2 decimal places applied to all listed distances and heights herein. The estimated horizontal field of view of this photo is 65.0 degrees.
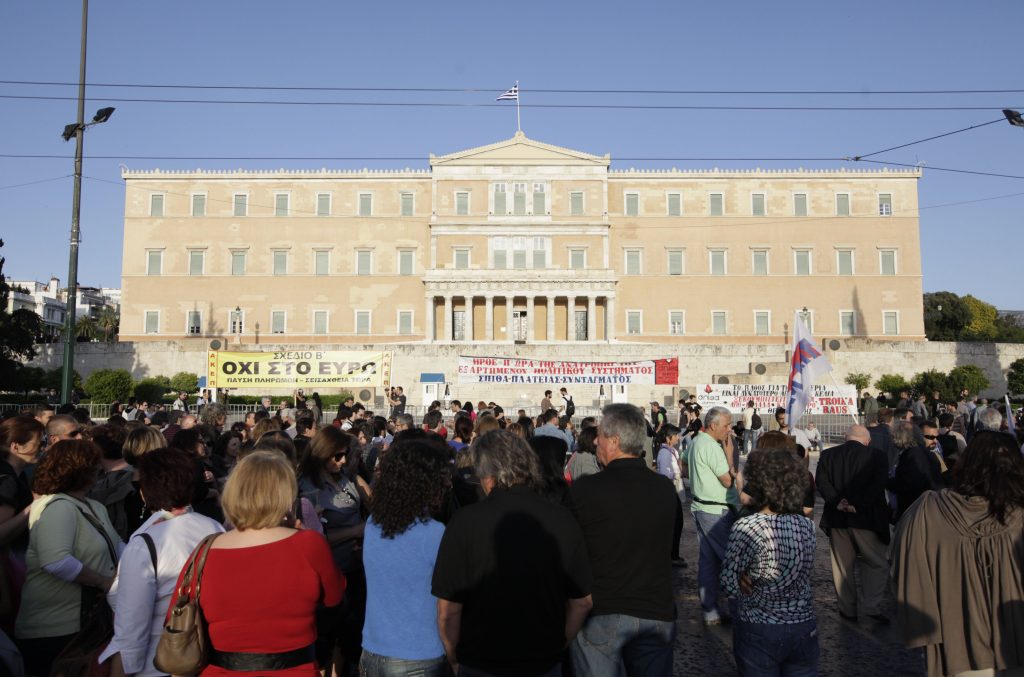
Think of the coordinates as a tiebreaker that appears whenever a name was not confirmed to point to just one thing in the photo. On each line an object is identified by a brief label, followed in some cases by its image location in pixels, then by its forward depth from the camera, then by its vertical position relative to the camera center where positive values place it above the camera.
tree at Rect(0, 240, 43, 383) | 31.36 +2.04
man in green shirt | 6.44 -0.92
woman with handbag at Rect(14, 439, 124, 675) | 3.68 -0.82
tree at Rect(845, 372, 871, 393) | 35.56 -0.02
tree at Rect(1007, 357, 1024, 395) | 36.93 +0.04
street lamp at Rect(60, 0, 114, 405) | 13.42 +3.04
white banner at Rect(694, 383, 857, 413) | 22.30 -0.47
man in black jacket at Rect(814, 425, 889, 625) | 6.30 -1.09
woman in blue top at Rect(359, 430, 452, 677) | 3.20 -0.76
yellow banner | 19.92 +0.36
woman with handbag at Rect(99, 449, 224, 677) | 3.19 -0.79
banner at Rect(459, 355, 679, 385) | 22.41 +0.30
